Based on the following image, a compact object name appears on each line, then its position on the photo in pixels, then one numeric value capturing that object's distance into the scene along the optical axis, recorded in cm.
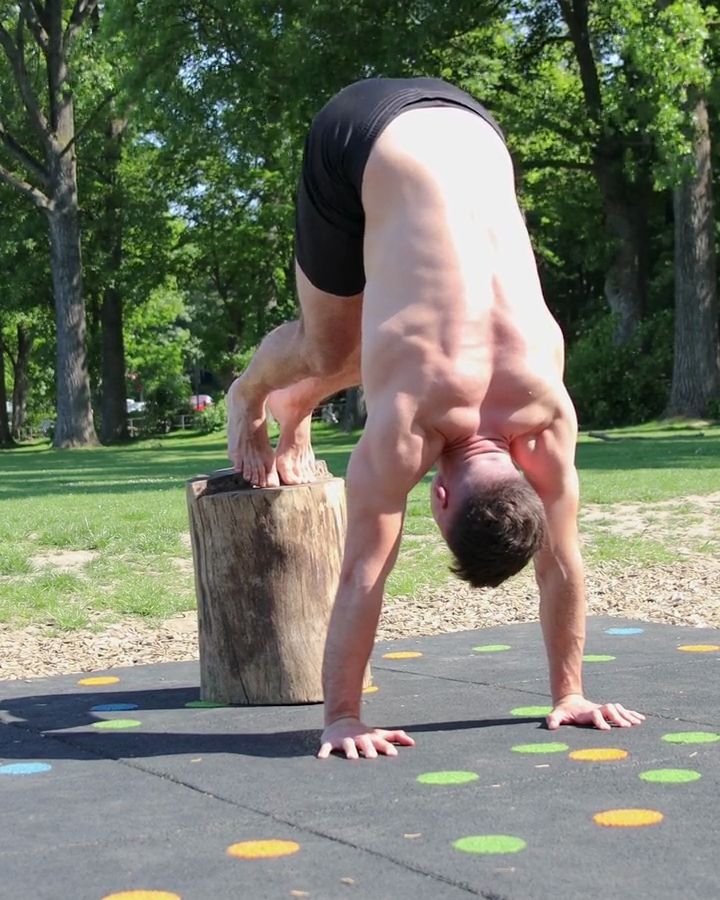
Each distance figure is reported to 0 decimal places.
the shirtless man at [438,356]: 451
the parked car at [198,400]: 7238
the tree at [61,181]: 3516
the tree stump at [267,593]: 588
